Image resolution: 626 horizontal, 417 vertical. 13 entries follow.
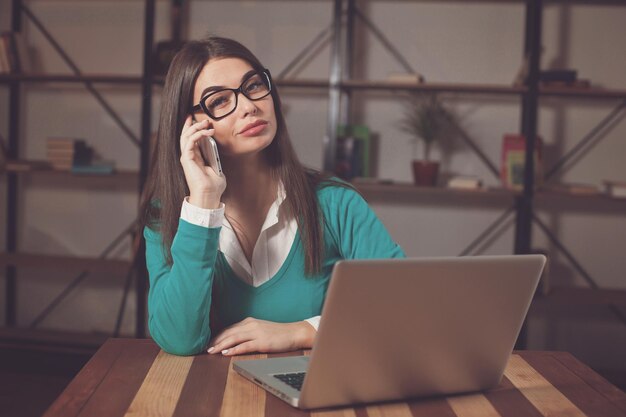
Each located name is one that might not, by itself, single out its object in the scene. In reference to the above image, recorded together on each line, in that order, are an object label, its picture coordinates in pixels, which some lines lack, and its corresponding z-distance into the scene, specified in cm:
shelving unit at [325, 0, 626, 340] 339
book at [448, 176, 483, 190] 350
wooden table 104
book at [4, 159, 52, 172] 375
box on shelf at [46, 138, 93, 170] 375
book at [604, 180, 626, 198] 341
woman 146
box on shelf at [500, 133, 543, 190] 347
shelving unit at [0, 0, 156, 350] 358
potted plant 355
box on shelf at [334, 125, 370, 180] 357
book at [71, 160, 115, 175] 369
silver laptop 97
